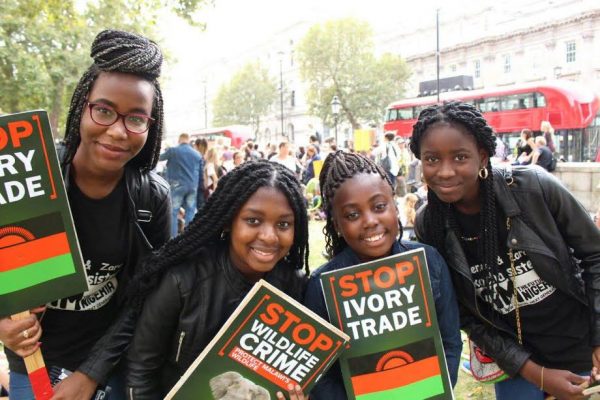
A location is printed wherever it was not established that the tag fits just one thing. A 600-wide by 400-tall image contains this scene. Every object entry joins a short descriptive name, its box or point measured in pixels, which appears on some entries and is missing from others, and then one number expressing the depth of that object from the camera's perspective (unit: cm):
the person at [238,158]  1264
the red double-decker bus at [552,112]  1967
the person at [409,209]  736
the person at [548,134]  1359
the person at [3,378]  296
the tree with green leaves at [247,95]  5556
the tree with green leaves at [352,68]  4197
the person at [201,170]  841
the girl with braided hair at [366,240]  207
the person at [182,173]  788
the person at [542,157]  1161
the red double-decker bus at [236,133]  3400
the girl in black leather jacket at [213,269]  192
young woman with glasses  193
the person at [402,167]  1237
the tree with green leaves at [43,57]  1856
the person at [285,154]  1177
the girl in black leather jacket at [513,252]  217
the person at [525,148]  1257
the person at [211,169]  900
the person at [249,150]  1463
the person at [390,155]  1108
